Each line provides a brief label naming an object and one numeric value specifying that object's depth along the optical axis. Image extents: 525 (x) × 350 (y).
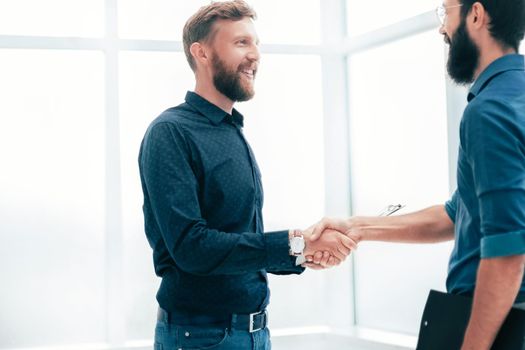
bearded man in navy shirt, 2.04
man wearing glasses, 1.43
